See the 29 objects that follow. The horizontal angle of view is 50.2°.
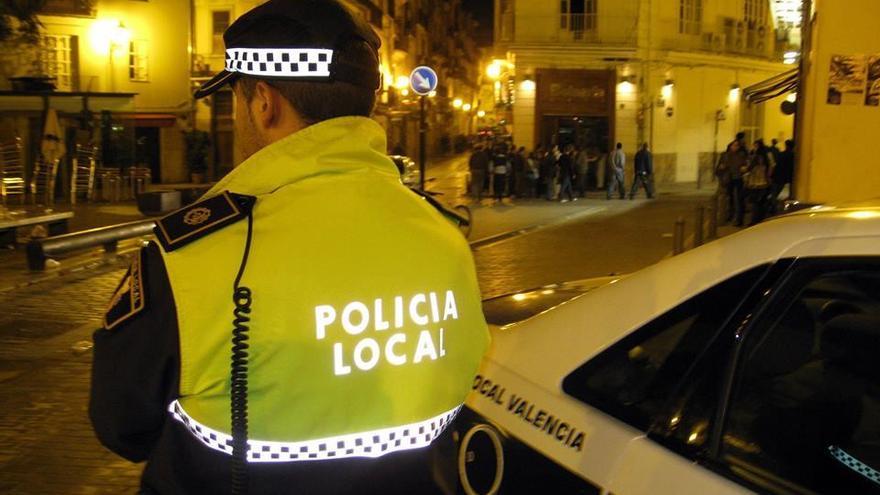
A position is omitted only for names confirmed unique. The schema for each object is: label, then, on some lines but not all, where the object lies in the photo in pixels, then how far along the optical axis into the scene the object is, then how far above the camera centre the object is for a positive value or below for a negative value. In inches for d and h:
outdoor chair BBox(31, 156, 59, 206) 952.3 -53.4
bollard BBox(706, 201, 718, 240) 644.7 -52.4
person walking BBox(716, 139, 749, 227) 842.2 -25.0
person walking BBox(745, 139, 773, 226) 790.2 -29.8
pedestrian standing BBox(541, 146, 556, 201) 1146.7 -38.8
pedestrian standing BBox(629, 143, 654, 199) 1179.9 -31.7
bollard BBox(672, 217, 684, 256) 464.1 -46.3
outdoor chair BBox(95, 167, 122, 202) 1013.2 -56.6
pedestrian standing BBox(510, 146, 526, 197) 1167.0 -41.2
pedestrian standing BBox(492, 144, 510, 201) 1122.0 -39.8
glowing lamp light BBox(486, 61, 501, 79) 1616.4 +123.9
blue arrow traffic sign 738.2 +45.4
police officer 59.8 -11.4
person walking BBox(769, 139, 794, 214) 783.1 -21.9
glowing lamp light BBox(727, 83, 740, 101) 1512.1 +83.8
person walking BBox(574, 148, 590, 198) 1179.9 -34.7
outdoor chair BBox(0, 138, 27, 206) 909.3 -41.0
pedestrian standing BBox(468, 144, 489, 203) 1125.1 -36.2
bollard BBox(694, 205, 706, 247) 553.3 -47.6
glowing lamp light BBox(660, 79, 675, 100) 1398.9 +80.4
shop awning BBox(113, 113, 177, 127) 1315.2 +16.8
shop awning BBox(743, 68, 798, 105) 770.8 +48.9
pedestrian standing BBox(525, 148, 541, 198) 1156.5 -41.8
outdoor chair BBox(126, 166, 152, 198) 1050.7 -54.4
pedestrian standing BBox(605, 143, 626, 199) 1175.0 -33.7
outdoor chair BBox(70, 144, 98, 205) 989.2 -48.5
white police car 85.6 -23.5
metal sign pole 732.7 +1.3
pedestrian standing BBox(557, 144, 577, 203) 1146.0 -36.6
